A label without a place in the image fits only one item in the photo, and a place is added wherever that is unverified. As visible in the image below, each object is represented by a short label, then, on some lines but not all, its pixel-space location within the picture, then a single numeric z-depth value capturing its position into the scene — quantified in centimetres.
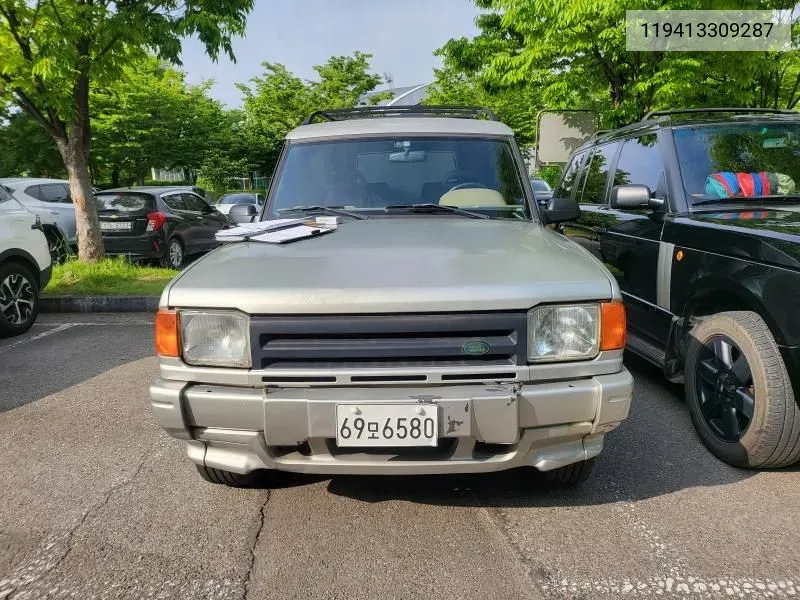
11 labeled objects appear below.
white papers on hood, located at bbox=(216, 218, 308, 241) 341
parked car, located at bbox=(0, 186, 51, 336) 679
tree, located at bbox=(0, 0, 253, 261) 799
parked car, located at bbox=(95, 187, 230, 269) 1133
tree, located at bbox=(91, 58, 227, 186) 2738
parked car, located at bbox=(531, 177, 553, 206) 1706
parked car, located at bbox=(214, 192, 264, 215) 2007
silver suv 250
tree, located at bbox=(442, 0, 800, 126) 1017
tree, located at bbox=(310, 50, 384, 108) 3588
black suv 317
